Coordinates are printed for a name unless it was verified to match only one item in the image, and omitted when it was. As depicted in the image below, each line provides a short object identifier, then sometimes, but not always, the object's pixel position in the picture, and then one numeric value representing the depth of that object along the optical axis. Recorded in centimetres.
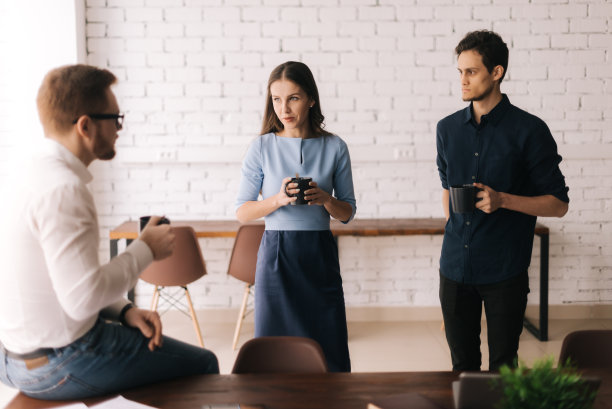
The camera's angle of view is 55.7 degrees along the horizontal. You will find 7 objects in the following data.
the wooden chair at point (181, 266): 355
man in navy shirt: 217
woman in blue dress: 222
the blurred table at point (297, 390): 134
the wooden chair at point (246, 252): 365
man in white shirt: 124
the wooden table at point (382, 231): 377
